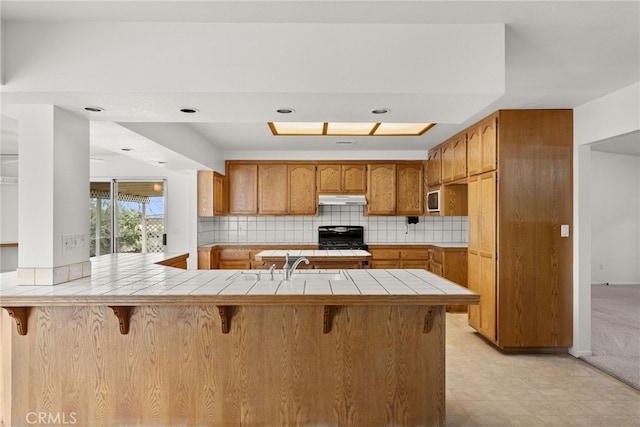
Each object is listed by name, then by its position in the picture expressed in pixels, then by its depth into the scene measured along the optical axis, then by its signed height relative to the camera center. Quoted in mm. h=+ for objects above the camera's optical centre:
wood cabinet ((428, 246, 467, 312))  5270 -661
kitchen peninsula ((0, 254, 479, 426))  2365 -887
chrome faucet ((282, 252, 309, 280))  2688 -392
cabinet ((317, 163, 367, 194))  6094 +548
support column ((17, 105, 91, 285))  2367 +103
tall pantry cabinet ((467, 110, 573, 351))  3705 -140
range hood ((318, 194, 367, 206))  6012 +226
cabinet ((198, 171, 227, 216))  5613 +297
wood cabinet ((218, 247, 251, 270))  5859 -643
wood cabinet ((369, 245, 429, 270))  5848 -627
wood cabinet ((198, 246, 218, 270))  5590 -598
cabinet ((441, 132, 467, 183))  4590 +685
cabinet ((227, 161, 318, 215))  6109 +443
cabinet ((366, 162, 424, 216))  6098 +381
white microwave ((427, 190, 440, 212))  5496 +186
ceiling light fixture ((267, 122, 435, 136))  4520 +993
